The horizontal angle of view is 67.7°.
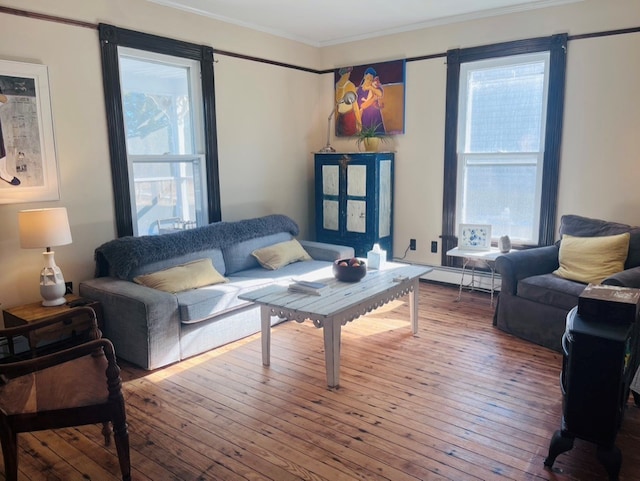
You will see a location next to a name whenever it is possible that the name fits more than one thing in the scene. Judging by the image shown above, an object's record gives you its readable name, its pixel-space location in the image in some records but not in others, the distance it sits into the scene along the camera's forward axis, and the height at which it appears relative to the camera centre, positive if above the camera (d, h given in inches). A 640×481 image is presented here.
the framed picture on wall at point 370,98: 198.5 +28.5
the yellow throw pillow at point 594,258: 136.3 -27.8
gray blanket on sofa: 137.4 -24.0
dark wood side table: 116.9 -36.0
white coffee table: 110.3 -32.9
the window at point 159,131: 145.7 +11.7
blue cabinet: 193.6 -14.2
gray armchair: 132.2 -35.1
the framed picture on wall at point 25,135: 122.8 +8.6
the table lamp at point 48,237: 117.8 -17.2
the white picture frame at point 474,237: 177.6 -27.3
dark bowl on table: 131.4 -29.2
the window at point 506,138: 165.9 +9.3
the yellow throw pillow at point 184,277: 134.5 -31.9
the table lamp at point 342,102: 211.6 +27.9
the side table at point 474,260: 169.3 -37.4
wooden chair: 73.4 -37.1
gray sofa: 122.7 -35.7
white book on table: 122.3 -31.5
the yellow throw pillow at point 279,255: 168.2 -31.8
